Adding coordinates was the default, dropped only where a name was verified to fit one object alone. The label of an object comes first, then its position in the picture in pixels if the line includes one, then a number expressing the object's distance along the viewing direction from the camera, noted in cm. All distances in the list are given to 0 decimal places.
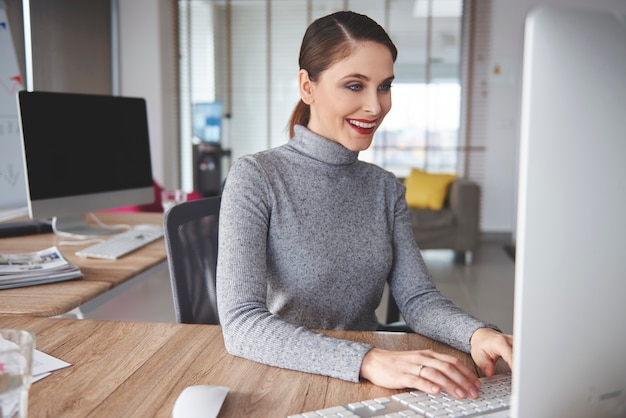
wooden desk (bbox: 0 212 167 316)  141
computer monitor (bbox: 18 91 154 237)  211
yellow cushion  550
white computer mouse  80
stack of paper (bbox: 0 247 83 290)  158
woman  121
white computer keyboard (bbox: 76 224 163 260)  200
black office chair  152
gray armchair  529
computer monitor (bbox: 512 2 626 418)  53
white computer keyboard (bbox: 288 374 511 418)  83
